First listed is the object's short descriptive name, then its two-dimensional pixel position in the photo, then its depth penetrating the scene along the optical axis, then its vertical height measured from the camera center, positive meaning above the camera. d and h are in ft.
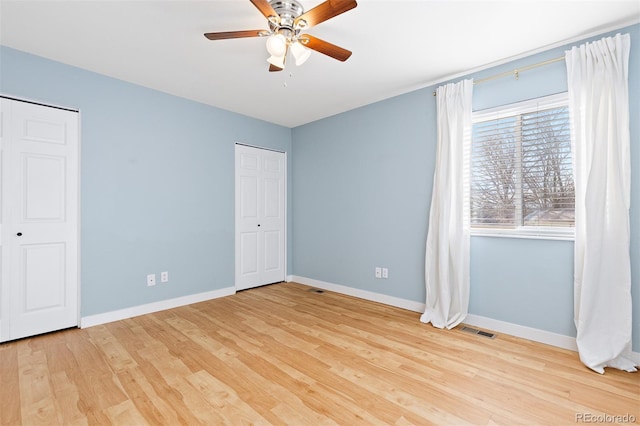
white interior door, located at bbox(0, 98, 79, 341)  8.87 -0.38
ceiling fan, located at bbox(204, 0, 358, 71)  5.90 +3.93
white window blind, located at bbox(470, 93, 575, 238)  8.61 +1.28
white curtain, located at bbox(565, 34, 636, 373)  7.35 +0.11
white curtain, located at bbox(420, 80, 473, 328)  10.02 +0.22
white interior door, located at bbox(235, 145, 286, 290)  14.66 -0.35
